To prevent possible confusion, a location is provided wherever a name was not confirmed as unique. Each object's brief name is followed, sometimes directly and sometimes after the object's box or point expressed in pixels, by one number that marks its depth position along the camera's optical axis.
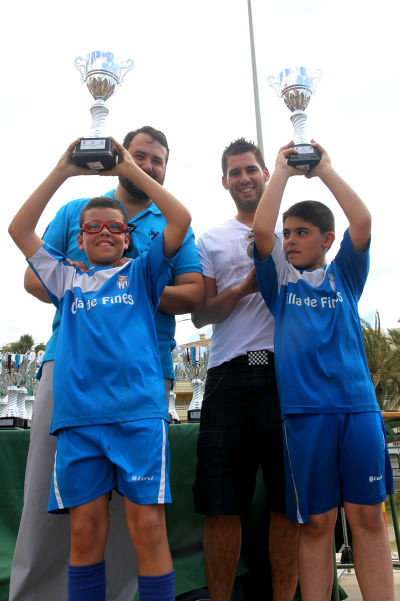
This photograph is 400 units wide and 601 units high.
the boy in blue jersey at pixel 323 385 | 1.73
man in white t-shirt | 2.07
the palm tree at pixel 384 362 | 15.59
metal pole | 6.04
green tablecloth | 2.22
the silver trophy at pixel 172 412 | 2.97
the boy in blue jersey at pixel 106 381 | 1.54
